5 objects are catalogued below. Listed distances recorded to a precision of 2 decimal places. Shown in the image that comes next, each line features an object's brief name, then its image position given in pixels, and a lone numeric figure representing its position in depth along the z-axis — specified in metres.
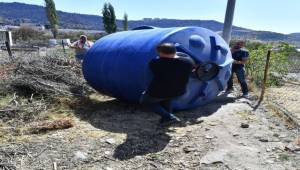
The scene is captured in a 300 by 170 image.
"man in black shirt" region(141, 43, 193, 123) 5.08
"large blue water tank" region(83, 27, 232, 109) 5.90
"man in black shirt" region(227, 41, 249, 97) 7.80
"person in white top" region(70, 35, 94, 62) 9.35
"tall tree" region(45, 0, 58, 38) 53.48
